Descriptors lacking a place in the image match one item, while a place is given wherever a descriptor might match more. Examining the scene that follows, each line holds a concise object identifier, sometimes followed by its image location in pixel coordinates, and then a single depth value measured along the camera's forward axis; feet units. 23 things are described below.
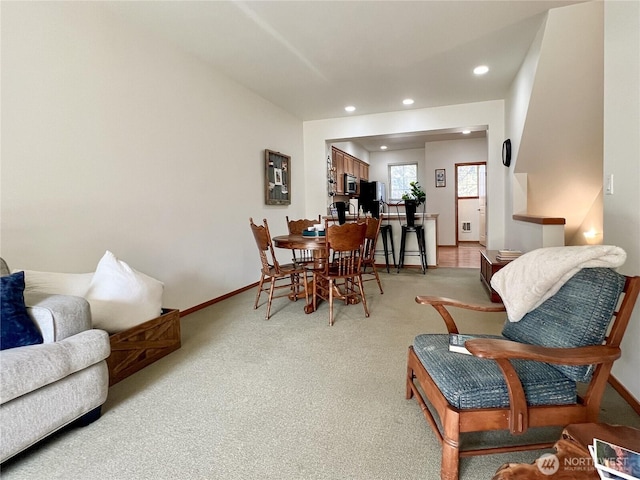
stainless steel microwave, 24.88
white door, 30.12
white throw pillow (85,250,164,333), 7.09
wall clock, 15.54
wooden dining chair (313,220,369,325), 10.34
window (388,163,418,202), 31.37
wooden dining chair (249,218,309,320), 11.19
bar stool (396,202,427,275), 18.60
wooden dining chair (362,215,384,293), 13.26
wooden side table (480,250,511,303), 12.11
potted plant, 18.08
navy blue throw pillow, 5.06
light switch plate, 6.52
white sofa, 4.46
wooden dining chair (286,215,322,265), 15.05
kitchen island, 19.57
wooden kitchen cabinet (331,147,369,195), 23.07
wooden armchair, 3.98
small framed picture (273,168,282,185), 17.01
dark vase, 18.08
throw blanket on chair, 4.43
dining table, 10.80
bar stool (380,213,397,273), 19.47
